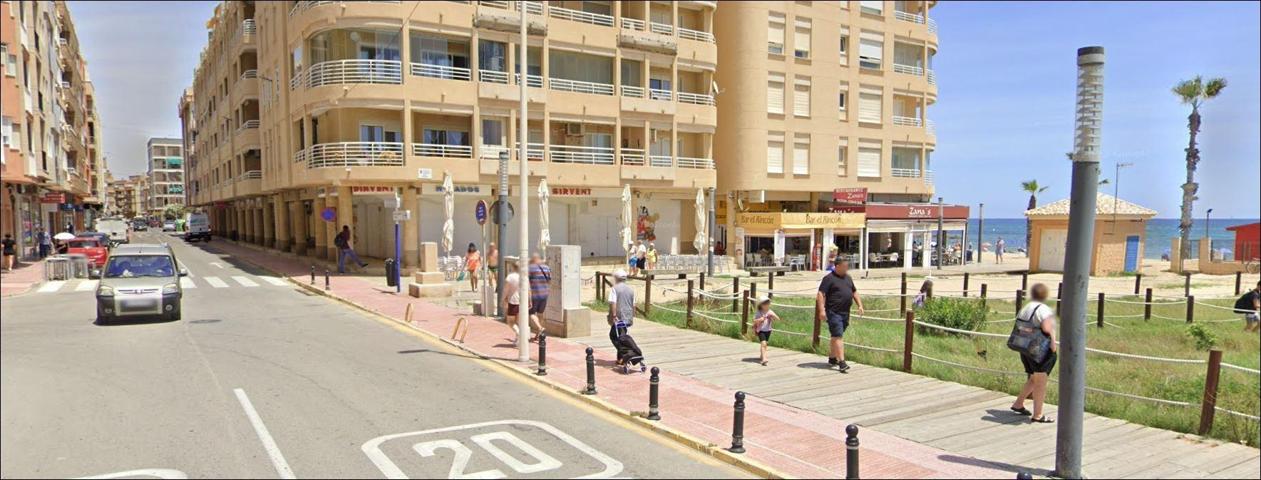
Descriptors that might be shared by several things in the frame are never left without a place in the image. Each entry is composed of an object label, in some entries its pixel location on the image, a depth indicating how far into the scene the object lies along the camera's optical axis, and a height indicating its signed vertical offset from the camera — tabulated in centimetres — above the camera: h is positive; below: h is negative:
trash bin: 2434 -217
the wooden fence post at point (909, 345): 1158 -215
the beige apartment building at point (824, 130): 4047 +511
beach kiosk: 3503 -71
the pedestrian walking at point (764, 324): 1252 -197
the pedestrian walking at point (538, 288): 1417 -154
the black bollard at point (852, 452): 653 -222
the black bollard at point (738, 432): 766 -239
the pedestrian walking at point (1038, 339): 840 -147
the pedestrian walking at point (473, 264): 2489 -189
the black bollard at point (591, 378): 1031 -244
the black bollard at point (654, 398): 898 -237
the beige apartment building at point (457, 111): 2967 +472
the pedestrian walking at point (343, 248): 2939 -159
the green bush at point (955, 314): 1655 -237
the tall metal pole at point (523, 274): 1242 -110
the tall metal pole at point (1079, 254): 655 -35
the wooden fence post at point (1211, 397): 745 -192
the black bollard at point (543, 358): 1163 -243
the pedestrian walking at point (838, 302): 1168 -147
